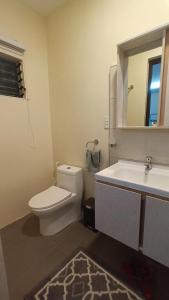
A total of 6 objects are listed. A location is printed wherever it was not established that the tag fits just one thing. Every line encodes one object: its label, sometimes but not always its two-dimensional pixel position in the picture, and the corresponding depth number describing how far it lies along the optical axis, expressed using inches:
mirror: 53.4
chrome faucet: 54.8
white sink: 40.9
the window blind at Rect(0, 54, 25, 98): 70.4
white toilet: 64.0
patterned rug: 44.7
